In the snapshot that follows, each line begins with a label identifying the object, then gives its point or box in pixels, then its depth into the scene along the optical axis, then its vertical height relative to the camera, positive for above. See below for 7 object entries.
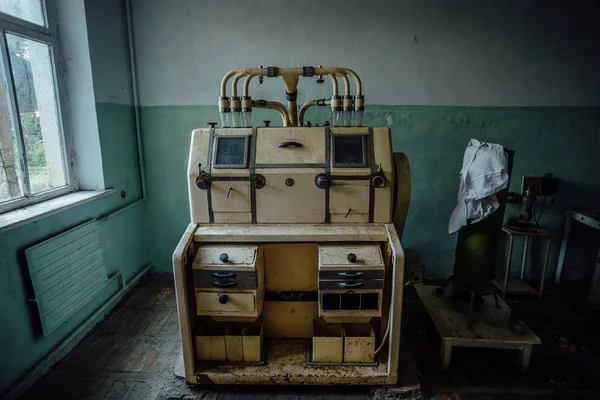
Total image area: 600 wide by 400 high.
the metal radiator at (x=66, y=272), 2.19 -0.97
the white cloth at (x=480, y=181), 2.36 -0.36
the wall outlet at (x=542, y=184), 3.21 -0.50
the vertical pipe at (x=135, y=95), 3.12 +0.28
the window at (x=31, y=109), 2.22 +0.11
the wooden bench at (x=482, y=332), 2.22 -1.28
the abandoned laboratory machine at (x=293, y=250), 1.97 -0.69
